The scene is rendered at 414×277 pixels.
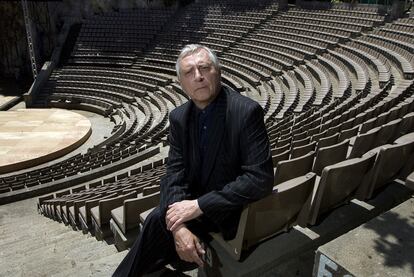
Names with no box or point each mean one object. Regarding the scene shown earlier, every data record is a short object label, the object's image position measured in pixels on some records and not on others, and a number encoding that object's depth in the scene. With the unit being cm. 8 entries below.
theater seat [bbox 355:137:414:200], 332
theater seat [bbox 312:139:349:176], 412
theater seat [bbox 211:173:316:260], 267
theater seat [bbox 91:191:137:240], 555
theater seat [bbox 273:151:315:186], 358
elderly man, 269
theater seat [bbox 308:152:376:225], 296
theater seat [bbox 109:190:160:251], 420
